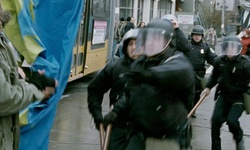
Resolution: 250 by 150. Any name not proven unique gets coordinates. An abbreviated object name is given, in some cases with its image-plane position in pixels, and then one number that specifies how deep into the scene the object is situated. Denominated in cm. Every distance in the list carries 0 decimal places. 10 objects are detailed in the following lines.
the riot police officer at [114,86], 508
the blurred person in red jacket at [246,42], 1086
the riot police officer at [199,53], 957
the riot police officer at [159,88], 391
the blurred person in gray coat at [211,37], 2772
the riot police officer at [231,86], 704
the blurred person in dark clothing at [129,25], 1883
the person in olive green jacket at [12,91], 328
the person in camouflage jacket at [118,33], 1981
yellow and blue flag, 551
